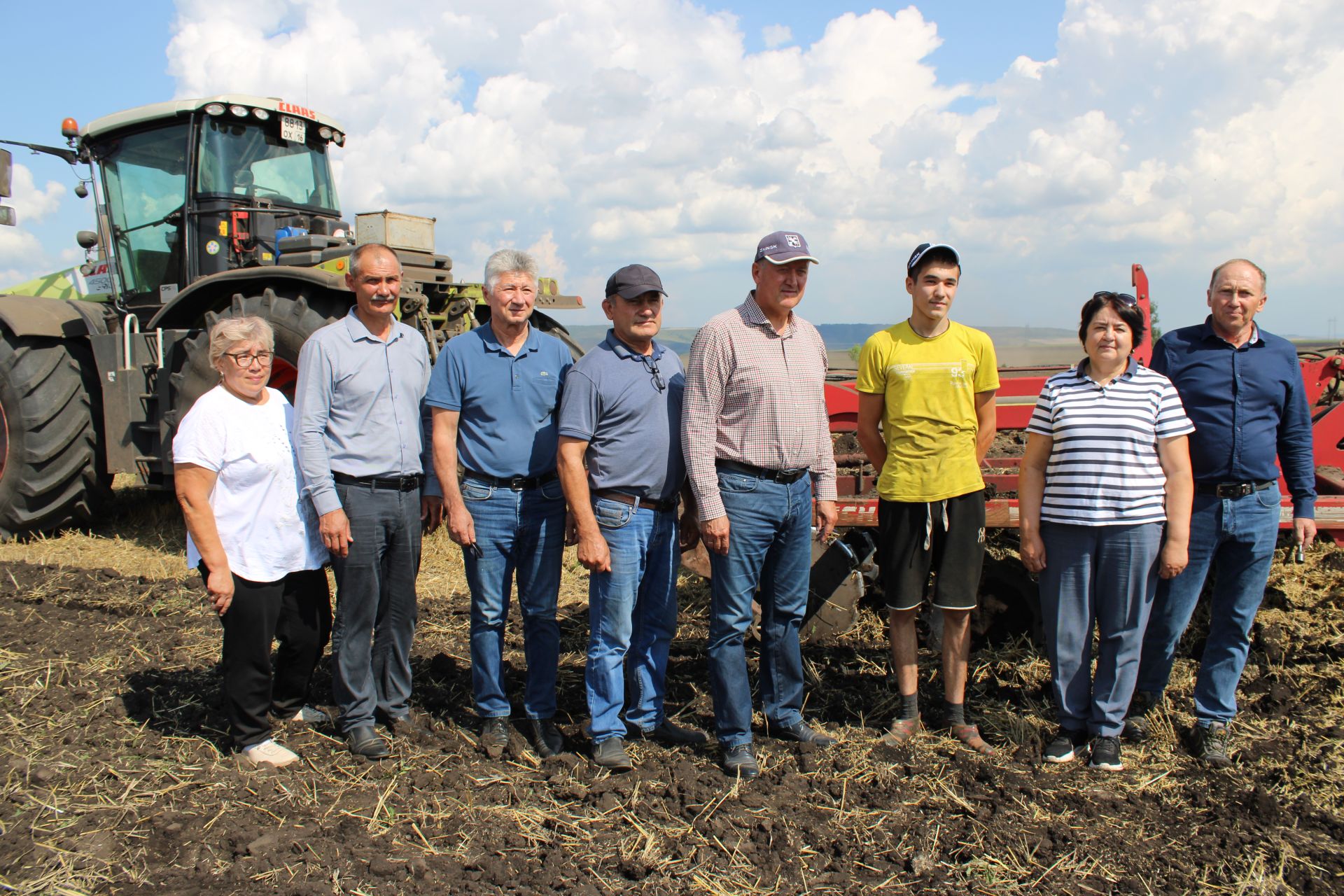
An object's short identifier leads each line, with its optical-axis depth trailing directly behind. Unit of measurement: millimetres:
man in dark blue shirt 3365
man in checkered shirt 3277
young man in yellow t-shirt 3416
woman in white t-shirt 3234
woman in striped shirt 3277
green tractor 6688
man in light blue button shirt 3383
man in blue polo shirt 3408
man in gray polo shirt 3291
